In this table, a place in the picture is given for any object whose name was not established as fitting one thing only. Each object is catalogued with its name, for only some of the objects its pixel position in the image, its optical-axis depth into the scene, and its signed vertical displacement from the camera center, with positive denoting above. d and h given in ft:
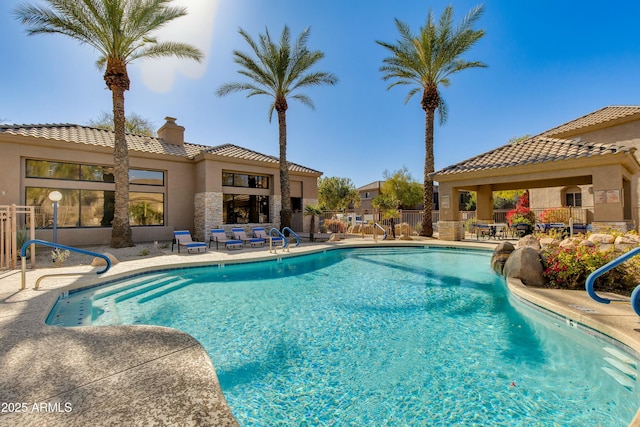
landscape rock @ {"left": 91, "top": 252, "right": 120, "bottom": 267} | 30.01 -4.05
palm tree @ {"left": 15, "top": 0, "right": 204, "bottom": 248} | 36.29 +26.37
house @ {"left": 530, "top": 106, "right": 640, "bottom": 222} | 52.13 +15.51
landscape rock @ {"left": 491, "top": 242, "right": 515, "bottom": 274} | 30.68 -4.39
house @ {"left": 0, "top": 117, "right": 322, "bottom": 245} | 40.91 +7.39
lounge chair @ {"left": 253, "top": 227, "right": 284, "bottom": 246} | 47.93 -2.73
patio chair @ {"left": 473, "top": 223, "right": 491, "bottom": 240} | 56.24 -2.59
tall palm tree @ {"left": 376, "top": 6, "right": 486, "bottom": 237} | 51.90 +30.58
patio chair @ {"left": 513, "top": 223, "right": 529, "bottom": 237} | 51.80 -2.33
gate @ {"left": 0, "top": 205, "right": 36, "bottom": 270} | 25.89 -1.88
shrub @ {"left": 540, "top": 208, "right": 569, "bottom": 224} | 59.16 -0.19
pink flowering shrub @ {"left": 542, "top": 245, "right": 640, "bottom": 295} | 20.02 -4.15
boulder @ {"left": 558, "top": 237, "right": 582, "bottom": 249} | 23.57 -2.50
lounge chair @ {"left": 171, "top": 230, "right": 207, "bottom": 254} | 40.24 -2.99
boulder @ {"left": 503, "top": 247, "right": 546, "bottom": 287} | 23.13 -4.43
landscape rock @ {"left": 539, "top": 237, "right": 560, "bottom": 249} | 26.35 -2.78
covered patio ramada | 36.32 +6.47
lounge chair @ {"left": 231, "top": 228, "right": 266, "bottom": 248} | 48.16 -3.07
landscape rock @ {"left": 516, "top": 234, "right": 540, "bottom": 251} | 31.34 -3.02
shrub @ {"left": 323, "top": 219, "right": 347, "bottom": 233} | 69.26 -1.64
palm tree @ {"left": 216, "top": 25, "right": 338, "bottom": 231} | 53.11 +28.39
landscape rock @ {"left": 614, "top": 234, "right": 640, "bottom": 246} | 24.36 -2.40
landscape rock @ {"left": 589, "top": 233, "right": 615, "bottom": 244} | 26.19 -2.36
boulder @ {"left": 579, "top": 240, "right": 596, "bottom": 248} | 23.31 -2.45
